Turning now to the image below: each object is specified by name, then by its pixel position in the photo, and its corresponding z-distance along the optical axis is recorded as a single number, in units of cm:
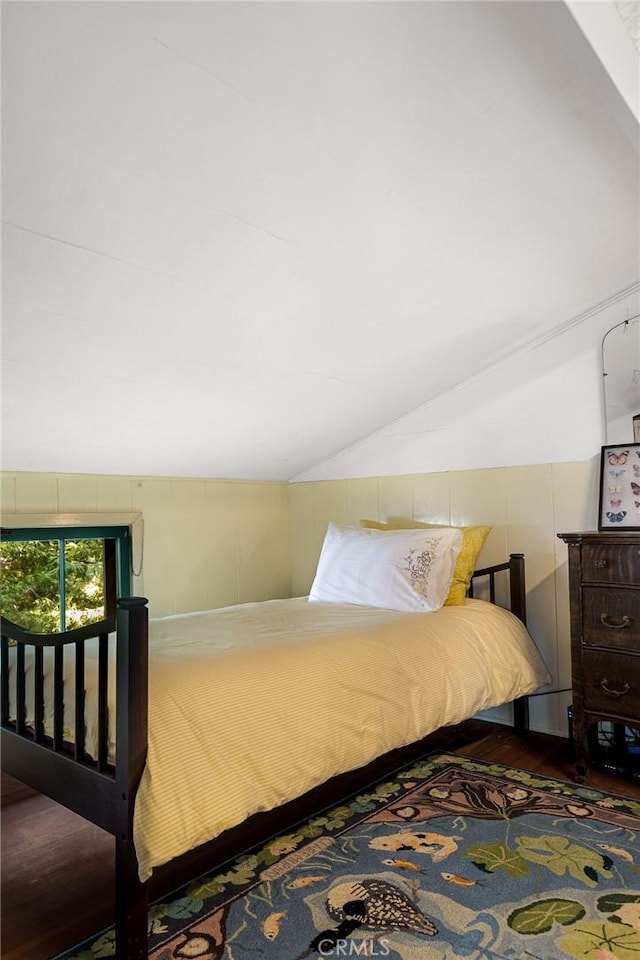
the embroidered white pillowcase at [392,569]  282
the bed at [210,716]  153
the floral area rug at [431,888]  155
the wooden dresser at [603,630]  237
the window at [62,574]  288
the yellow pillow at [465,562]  295
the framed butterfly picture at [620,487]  273
